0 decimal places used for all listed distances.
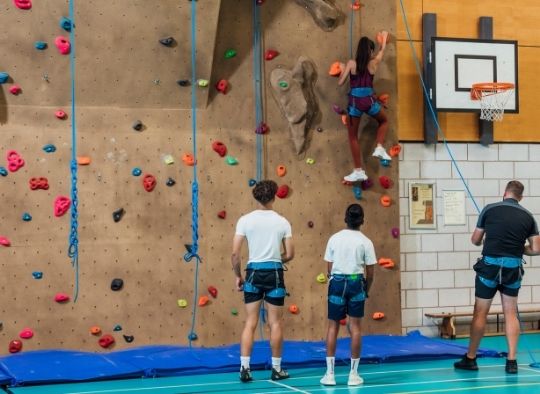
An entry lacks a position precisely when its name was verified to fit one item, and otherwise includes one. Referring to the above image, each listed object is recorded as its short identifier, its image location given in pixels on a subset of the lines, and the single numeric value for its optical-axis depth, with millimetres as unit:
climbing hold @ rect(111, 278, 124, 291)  9132
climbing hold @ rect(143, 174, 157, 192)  9273
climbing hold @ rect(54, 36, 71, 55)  8984
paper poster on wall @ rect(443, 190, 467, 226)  10703
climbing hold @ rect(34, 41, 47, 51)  8906
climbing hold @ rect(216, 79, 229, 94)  9562
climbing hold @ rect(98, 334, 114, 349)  9047
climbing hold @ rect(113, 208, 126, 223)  9180
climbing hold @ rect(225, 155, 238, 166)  9594
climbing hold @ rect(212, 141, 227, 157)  9539
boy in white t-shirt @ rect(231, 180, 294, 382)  7594
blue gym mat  7922
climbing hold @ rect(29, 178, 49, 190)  8926
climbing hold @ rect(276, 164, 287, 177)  9773
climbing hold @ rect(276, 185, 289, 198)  9766
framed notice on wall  10555
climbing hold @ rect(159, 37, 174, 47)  9242
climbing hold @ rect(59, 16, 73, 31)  8977
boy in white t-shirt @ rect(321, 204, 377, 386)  7469
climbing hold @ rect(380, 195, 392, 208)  10156
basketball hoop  10250
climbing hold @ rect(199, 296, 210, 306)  9422
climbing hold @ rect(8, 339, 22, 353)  8758
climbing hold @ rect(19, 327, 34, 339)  8789
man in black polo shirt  7934
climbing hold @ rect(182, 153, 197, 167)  9438
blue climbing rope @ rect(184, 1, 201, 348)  9375
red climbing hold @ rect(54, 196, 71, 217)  8984
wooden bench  10352
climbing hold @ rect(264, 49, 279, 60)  9766
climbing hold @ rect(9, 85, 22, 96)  8875
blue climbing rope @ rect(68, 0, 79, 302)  9016
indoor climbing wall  8922
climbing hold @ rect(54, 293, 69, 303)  8938
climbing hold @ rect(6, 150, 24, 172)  8867
